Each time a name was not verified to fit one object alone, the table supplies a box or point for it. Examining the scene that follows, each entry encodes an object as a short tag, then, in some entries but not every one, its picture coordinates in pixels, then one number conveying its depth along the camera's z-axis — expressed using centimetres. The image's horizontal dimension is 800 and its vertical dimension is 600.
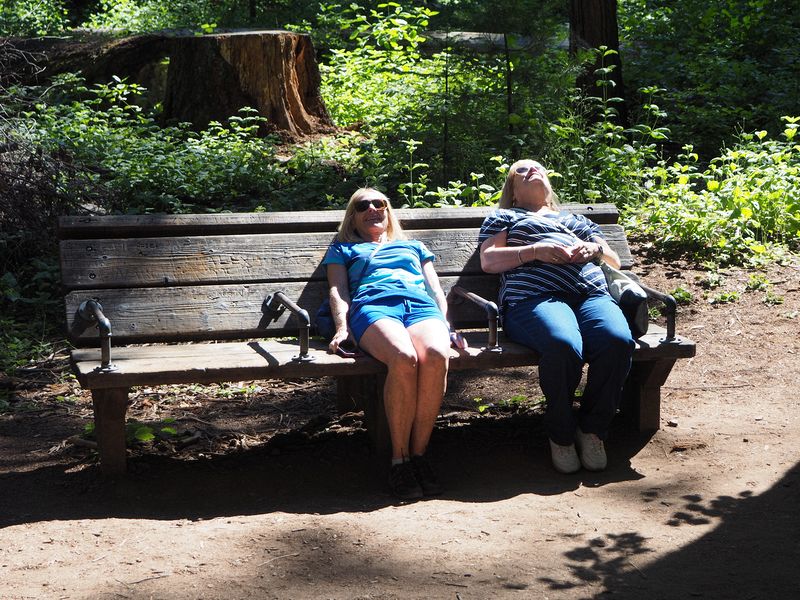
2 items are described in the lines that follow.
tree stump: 943
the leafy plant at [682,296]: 645
